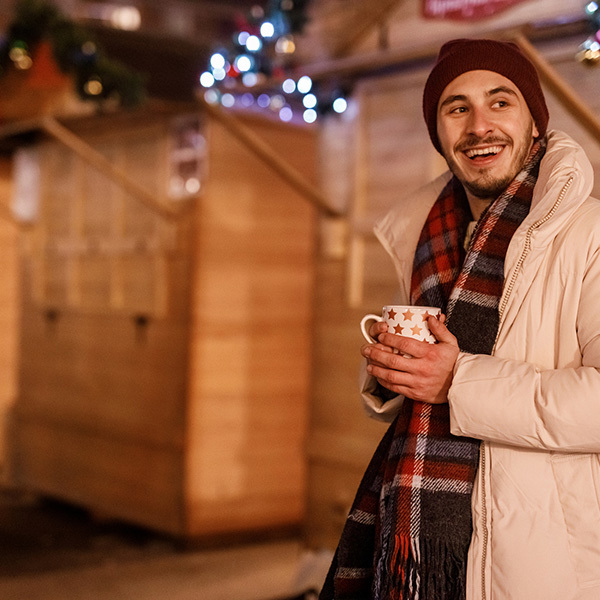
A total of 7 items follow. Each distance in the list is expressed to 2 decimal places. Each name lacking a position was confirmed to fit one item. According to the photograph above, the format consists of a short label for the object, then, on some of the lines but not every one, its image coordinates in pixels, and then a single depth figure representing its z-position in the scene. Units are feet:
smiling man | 4.49
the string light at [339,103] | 13.20
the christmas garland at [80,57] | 14.83
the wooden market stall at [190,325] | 15.12
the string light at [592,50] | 8.46
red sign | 10.99
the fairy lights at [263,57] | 12.56
